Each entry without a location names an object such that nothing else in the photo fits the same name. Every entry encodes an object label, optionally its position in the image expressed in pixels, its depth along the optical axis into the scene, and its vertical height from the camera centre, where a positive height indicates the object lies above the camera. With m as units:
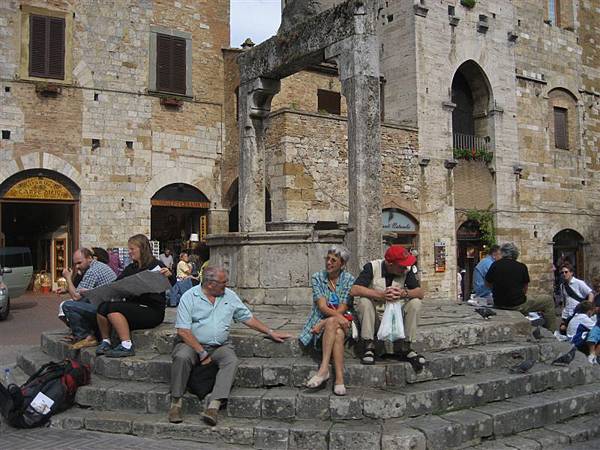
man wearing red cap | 5.79 -0.32
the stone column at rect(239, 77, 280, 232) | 10.08 +1.89
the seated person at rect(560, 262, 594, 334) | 10.51 -0.59
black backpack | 5.57 -1.18
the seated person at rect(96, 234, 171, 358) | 6.48 -0.52
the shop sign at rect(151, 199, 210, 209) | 19.94 +1.97
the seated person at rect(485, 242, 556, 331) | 8.67 -0.43
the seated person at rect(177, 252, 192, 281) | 13.38 -0.16
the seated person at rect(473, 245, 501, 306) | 10.20 -0.26
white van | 15.15 -0.08
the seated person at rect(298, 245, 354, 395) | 5.52 -0.52
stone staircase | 5.19 -1.29
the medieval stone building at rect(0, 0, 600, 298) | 17.91 +4.22
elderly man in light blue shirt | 5.41 -0.66
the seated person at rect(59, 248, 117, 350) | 7.13 -0.41
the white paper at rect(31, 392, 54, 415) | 5.61 -1.27
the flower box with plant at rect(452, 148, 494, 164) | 21.44 +3.73
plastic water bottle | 7.02 -1.32
